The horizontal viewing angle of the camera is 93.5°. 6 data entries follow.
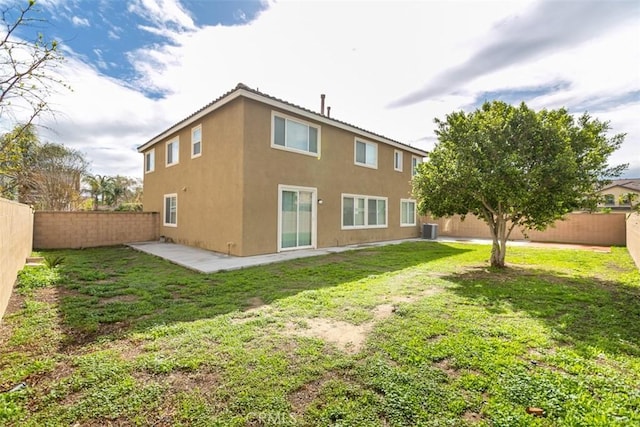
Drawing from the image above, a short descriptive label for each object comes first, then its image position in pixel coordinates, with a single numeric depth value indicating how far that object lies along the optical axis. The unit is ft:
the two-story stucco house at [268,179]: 33.30
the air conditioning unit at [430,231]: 59.16
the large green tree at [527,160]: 22.49
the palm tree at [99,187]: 87.19
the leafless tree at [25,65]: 14.69
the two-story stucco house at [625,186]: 100.52
